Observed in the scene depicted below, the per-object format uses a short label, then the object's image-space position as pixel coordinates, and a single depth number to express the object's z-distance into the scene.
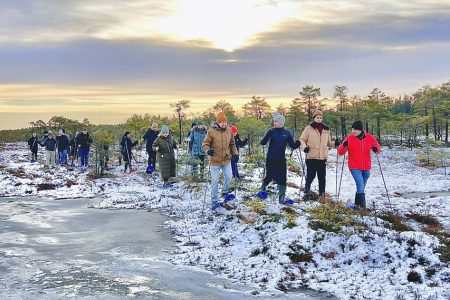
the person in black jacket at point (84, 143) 25.00
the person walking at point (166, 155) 16.59
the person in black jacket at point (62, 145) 27.05
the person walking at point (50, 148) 26.47
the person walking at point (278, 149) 11.21
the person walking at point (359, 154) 10.85
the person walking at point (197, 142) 17.47
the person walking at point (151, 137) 21.04
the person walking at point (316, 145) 11.62
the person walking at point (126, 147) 23.08
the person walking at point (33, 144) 31.87
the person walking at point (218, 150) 11.33
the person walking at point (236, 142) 13.55
